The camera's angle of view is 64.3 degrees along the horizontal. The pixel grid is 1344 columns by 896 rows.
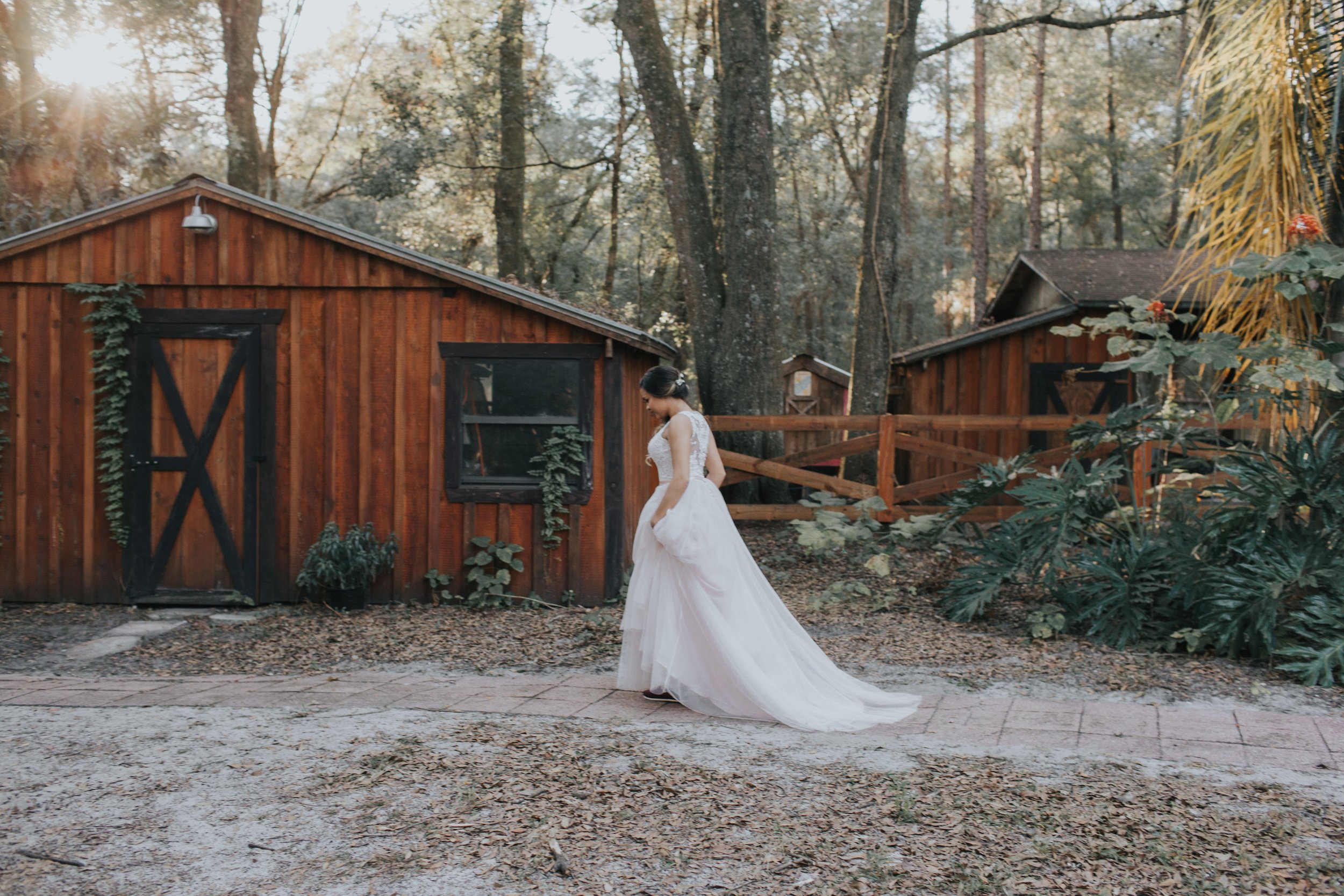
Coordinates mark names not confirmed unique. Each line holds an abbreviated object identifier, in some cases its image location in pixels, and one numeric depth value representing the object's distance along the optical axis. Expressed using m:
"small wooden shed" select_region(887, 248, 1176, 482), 13.54
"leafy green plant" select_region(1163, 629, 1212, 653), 6.07
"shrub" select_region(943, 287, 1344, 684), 5.91
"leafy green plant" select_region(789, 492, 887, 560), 8.22
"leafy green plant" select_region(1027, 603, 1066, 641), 6.57
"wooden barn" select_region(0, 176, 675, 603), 8.37
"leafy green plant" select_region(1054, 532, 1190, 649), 6.45
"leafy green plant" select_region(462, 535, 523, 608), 8.28
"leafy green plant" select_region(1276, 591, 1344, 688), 5.47
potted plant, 8.08
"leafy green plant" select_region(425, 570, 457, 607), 8.36
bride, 4.98
